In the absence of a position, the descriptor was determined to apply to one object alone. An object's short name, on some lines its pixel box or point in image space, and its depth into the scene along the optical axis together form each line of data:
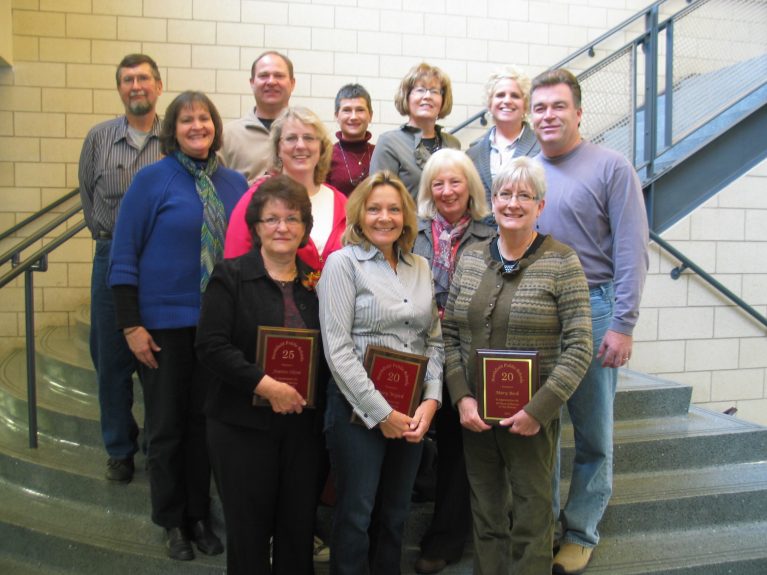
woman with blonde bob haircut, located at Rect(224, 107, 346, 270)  2.33
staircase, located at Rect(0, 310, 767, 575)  2.66
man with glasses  2.79
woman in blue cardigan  2.31
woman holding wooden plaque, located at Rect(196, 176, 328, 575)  2.00
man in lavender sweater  2.33
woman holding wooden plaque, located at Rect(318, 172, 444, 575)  2.03
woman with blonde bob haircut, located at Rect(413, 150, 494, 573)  2.37
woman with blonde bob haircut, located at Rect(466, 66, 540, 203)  2.78
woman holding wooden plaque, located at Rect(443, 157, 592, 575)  2.05
